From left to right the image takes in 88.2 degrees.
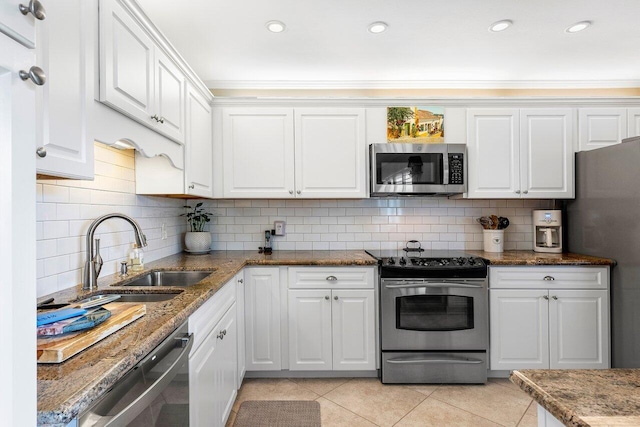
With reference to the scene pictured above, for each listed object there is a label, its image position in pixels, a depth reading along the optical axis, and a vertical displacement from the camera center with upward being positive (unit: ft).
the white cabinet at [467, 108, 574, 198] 9.12 +1.67
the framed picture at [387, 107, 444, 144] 9.16 +2.50
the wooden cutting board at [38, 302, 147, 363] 2.71 -1.13
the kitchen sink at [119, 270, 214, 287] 6.80 -1.31
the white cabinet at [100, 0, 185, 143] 4.22 +2.15
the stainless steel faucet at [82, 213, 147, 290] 5.11 -0.63
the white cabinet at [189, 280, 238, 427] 4.55 -2.38
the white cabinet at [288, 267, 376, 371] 8.23 -2.73
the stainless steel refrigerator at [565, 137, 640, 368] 7.36 -0.32
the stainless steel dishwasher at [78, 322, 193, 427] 2.59 -1.65
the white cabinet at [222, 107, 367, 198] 9.13 +1.72
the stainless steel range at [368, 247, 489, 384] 8.01 -2.67
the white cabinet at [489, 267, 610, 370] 8.13 -2.66
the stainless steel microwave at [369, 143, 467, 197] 8.94 +1.21
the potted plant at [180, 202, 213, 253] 9.31 -0.50
